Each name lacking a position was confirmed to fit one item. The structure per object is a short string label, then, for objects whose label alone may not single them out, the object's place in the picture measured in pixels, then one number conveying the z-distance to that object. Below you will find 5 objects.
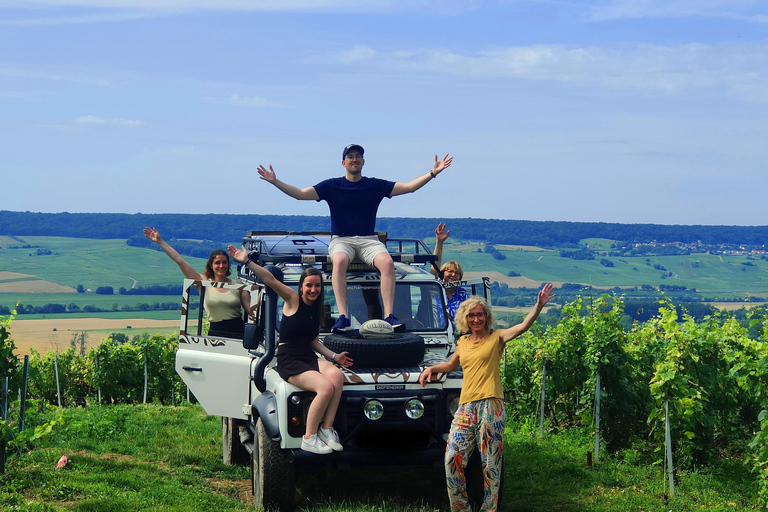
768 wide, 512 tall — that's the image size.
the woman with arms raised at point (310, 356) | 6.81
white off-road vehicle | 6.98
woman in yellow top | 6.52
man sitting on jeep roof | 8.66
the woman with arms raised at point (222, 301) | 9.12
